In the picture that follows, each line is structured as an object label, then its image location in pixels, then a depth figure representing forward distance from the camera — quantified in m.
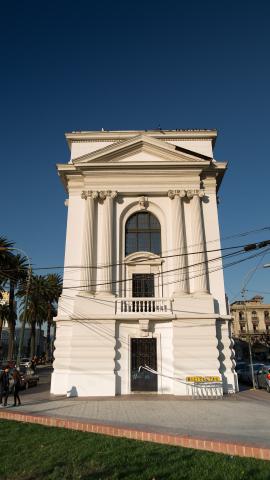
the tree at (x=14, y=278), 39.00
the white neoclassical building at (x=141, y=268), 19.45
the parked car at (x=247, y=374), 27.62
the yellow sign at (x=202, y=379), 18.58
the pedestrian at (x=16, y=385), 15.55
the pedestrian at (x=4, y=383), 15.87
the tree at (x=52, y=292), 53.59
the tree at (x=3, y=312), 42.28
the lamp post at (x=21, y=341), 22.54
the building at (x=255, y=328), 92.00
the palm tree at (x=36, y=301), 48.88
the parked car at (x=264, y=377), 22.52
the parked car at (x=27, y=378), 24.43
